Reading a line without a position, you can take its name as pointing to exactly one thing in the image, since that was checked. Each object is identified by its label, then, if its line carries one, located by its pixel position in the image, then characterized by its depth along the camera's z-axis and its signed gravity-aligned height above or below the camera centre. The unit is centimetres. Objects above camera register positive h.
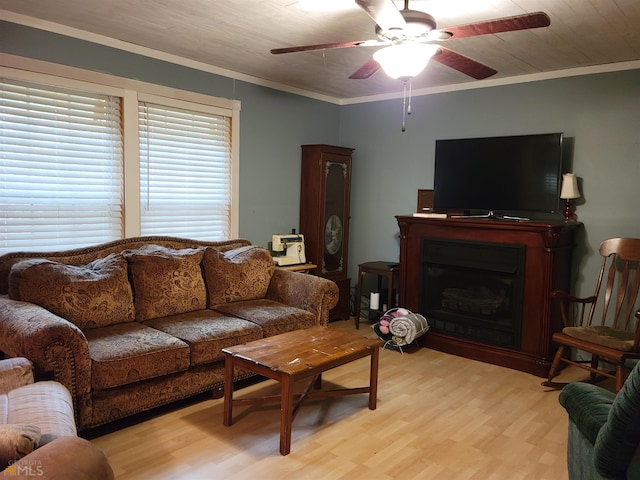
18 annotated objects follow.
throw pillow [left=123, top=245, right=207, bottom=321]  329 -63
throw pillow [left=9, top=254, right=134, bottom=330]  282 -60
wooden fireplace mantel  366 -56
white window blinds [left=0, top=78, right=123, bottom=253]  317 +12
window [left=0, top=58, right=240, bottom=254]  320 +20
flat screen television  385 +20
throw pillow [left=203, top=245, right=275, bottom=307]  371 -62
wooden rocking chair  308 -85
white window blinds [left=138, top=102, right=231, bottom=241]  387 +14
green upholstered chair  136 -72
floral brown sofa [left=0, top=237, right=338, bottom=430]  247 -77
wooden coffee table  247 -87
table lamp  383 +9
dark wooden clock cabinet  490 -18
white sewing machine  463 -52
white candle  489 -103
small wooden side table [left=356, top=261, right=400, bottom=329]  466 -73
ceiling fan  193 +71
